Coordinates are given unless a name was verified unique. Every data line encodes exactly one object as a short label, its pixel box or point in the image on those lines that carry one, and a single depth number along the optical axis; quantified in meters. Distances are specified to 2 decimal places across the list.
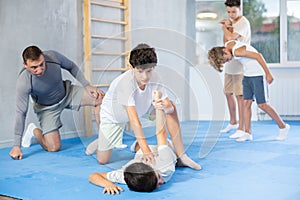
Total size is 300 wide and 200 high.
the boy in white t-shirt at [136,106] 2.22
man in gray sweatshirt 2.97
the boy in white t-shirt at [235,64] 3.98
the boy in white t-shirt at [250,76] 3.60
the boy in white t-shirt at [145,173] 2.03
